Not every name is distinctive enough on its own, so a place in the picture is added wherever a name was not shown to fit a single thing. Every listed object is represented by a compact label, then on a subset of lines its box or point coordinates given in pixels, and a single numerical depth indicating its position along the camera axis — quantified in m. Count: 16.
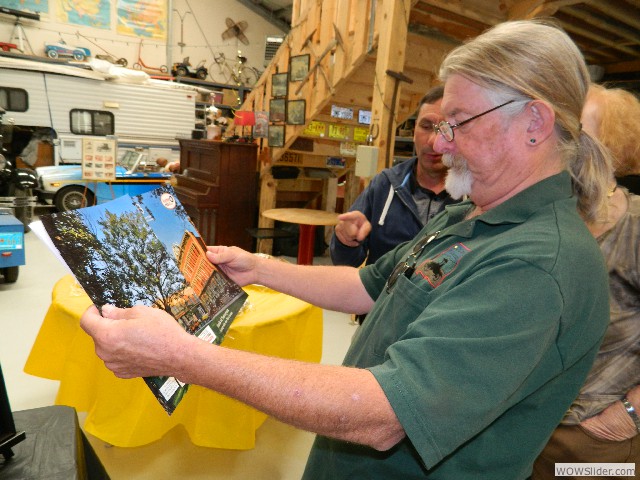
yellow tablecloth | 2.20
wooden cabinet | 5.36
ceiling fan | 13.44
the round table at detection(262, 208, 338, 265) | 4.82
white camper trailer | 8.10
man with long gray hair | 0.71
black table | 1.23
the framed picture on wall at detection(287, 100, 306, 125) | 5.10
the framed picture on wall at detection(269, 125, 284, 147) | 5.44
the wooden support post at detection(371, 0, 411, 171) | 3.59
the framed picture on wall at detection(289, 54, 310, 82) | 4.94
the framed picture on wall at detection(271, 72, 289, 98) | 5.32
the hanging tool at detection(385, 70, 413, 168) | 3.59
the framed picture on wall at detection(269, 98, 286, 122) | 5.36
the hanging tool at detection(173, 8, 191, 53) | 12.70
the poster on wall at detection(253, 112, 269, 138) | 5.59
